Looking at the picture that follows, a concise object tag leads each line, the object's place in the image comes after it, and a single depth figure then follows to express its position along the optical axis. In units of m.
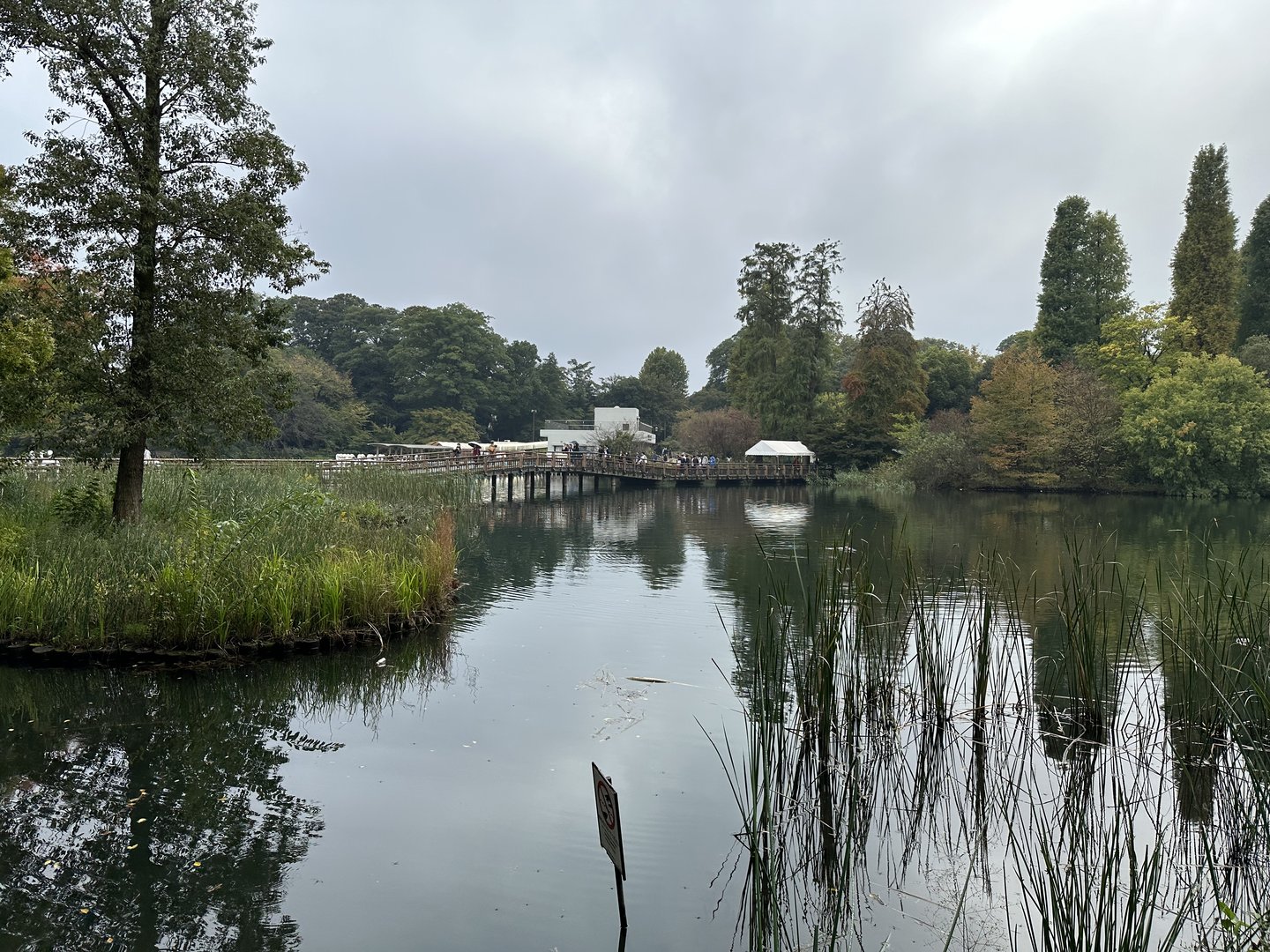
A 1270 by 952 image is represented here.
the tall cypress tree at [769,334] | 42.72
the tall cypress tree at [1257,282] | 37.94
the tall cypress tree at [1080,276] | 37.69
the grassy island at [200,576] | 7.66
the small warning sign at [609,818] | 3.19
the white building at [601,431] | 45.50
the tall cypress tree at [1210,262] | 34.41
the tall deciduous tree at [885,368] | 39.28
